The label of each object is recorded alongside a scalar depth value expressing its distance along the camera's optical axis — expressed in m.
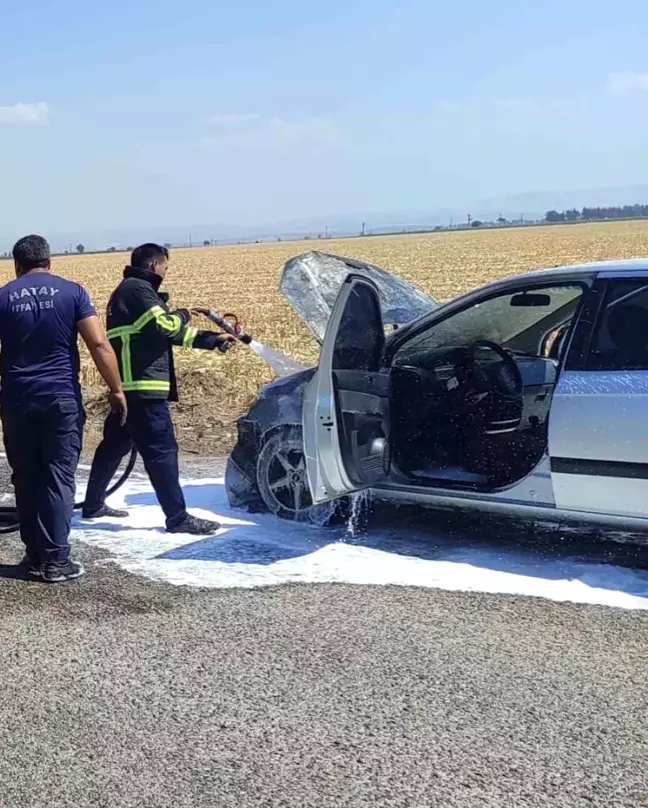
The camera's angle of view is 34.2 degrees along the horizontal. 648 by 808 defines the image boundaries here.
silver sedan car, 5.40
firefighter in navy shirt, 5.53
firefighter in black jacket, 6.38
